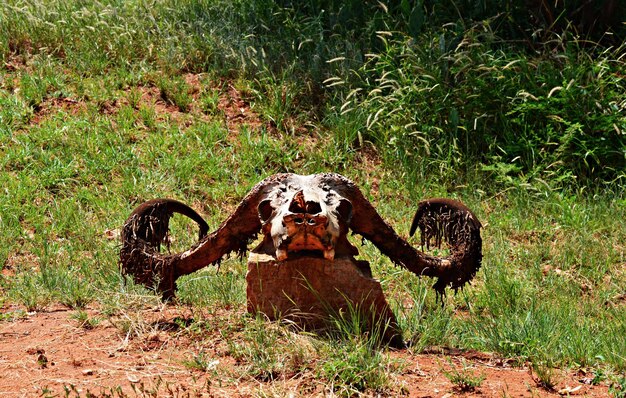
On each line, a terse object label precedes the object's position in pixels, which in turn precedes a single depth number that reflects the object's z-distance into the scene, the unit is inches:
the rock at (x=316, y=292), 231.3
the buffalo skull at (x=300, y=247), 236.4
